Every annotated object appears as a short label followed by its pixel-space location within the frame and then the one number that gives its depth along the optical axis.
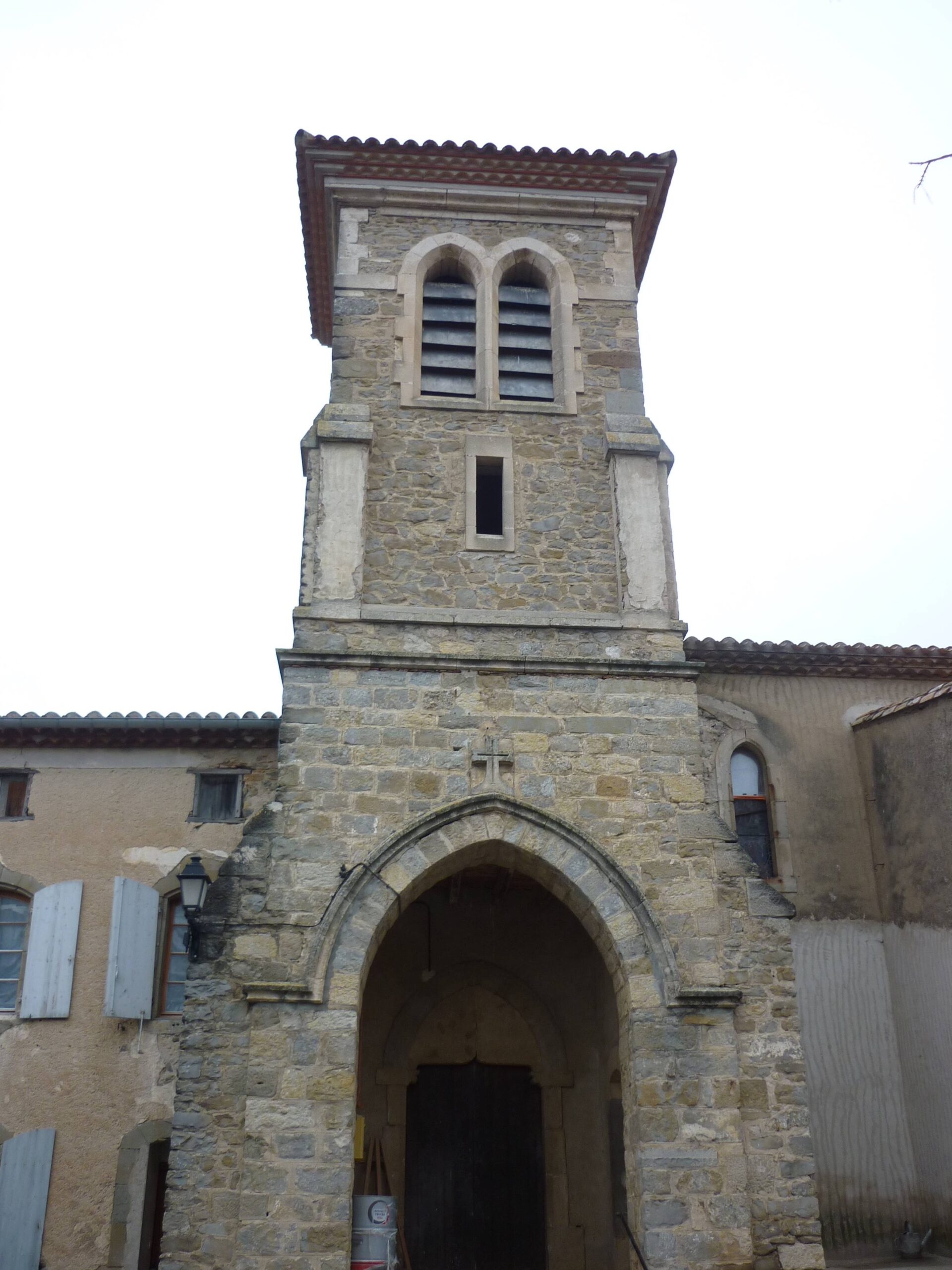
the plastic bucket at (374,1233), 7.28
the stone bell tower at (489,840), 7.40
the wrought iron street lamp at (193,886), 8.10
